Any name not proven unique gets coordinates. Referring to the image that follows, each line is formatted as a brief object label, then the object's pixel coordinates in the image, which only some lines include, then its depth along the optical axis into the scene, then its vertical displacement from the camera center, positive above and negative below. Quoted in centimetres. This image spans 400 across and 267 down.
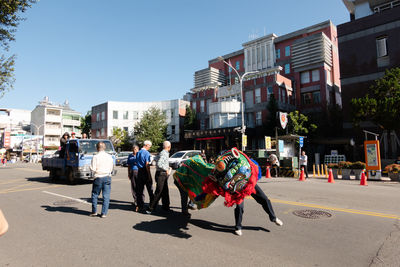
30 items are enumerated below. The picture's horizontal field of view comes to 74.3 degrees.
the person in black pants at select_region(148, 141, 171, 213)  664 -51
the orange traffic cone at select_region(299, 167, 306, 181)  1477 -122
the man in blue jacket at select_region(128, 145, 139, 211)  769 -48
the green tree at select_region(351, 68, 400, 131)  1670 +318
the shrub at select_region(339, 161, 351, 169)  1612 -69
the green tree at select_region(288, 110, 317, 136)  2811 +313
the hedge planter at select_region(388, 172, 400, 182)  1417 -122
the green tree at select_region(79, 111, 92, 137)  6097 +772
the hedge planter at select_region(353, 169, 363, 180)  1565 -115
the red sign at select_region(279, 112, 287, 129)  2003 +278
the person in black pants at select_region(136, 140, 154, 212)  697 -49
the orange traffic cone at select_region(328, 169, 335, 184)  1402 -128
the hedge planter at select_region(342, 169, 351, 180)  1587 -123
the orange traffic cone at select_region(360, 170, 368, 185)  1256 -131
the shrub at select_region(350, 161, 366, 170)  1561 -71
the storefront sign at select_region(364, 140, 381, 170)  1495 -9
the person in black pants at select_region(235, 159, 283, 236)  495 -106
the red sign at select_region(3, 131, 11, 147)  6562 +454
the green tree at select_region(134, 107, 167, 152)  4278 +451
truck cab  1251 -12
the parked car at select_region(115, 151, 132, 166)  2895 -11
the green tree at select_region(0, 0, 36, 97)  1177 +661
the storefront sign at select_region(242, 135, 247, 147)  2197 +123
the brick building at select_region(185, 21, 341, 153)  3653 +943
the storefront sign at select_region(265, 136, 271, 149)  1998 +95
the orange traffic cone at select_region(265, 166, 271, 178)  1645 -121
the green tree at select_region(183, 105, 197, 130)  4400 +580
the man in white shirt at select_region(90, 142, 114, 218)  639 -54
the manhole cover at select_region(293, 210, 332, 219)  615 -143
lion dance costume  440 -42
